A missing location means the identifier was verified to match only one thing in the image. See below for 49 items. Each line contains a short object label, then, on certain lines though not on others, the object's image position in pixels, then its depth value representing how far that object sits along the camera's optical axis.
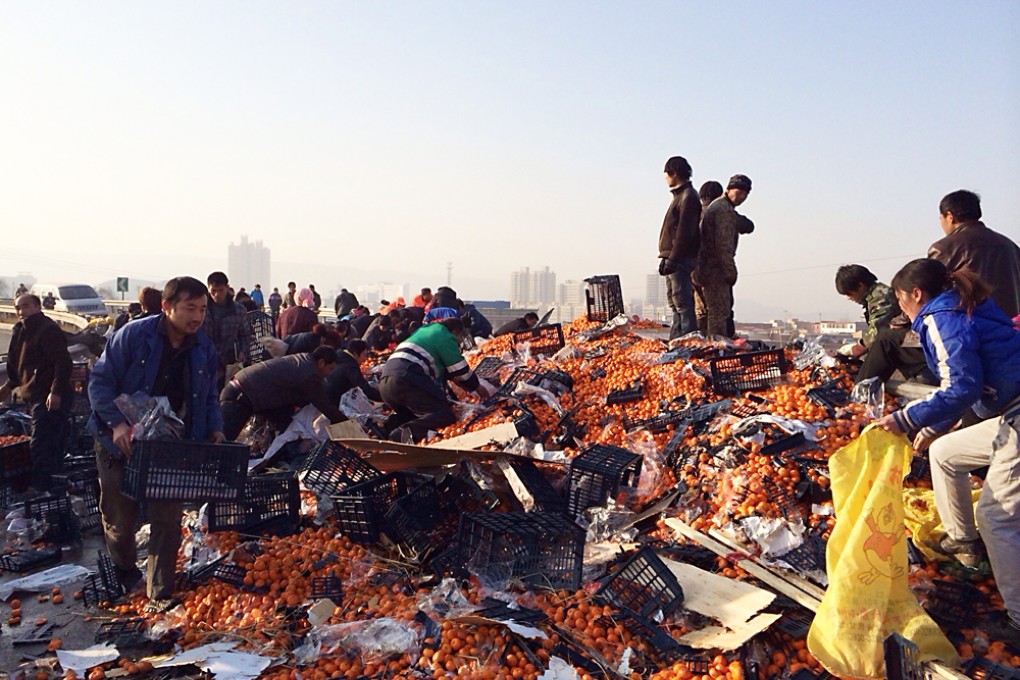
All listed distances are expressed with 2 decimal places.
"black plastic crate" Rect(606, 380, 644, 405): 6.69
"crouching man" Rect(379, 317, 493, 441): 6.92
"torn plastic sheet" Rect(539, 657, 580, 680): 3.37
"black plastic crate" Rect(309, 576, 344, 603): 4.29
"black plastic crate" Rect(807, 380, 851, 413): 5.55
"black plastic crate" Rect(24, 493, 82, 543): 5.80
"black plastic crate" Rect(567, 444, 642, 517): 4.80
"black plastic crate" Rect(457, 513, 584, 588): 4.02
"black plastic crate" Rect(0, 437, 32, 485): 6.54
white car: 31.24
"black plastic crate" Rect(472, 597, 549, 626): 3.66
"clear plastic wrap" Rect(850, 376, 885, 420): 4.86
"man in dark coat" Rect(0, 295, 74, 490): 6.81
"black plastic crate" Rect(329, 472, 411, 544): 4.79
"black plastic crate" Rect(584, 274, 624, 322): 10.09
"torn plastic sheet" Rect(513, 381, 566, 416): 6.80
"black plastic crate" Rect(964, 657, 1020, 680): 3.04
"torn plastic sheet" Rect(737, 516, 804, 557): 4.13
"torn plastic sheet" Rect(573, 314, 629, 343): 9.23
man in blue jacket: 4.21
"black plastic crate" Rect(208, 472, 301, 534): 5.13
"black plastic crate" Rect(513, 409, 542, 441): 6.19
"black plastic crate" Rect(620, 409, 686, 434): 5.89
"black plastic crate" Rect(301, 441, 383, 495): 5.16
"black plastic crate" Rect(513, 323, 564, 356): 9.06
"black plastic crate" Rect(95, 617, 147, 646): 4.05
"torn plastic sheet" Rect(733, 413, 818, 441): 5.02
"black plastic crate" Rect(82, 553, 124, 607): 4.60
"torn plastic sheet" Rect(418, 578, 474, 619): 3.91
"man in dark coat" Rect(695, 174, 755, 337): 8.14
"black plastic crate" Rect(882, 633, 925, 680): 2.85
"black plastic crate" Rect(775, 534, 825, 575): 3.91
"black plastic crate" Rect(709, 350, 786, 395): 6.28
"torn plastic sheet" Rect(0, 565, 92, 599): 4.88
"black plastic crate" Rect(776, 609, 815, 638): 3.45
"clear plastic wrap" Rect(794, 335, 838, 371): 6.49
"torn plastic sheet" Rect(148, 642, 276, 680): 3.61
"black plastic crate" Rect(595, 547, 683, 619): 3.69
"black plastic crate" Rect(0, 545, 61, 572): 5.32
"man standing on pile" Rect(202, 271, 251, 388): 7.96
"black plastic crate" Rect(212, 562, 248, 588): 4.57
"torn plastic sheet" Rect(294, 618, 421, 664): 3.70
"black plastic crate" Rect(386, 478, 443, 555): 4.69
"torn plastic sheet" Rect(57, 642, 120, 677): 3.81
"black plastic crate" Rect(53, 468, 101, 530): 6.12
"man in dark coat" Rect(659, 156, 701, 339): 8.05
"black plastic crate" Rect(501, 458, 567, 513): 4.79
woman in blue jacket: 3.25
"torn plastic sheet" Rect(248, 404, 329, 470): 6.68
